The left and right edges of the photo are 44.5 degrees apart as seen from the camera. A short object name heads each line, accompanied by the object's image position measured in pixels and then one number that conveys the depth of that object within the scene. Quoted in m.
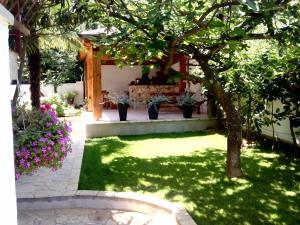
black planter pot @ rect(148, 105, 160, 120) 12.66
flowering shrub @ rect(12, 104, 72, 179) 4.57
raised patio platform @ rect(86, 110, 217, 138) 11.88
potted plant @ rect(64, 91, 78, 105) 21.20
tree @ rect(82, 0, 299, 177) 4.50
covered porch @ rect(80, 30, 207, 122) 12.56
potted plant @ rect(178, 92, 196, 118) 12.91
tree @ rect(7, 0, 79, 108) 5.98
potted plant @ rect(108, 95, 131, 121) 12.24
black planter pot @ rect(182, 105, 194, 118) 12.92
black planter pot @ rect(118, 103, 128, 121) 12.31
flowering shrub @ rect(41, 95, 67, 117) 16.89
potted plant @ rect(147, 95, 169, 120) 12.65
